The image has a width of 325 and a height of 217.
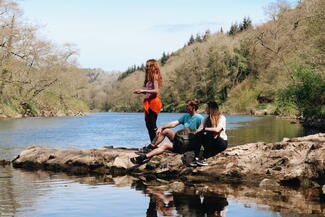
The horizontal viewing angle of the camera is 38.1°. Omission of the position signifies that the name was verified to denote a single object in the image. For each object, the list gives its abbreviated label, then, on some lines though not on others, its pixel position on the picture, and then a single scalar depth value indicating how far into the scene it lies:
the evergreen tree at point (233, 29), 122.24
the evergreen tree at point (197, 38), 160.12
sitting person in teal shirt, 12.36
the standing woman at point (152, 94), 12.38
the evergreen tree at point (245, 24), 121.99
